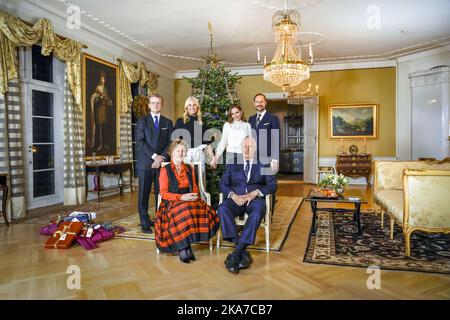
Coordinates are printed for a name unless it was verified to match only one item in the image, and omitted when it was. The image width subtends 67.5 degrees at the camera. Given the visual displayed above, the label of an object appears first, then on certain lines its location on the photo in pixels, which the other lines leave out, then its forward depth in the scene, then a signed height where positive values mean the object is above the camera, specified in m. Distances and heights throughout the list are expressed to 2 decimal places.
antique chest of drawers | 8.13 -0.33
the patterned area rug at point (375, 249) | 2.90 -0.97
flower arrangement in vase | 4.16 -0.40
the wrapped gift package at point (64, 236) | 3.39 -0.85
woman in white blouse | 3.96 +0.24
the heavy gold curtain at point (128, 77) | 7.25 +1.69
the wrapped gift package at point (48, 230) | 3.88 -0.89
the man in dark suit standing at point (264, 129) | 4.16 +0.28
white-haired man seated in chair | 2.83 -0.44
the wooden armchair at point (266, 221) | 3.20 -0.67
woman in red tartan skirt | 2.95 -0.55
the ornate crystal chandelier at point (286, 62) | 4.46 +1.23
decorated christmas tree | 4.29 +0.69
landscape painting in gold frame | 8.46 +0.77
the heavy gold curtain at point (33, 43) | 4.49 +1.62
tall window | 5.25 +0.47
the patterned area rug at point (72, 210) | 4.68 -0.91
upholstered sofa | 3.02 -0.47
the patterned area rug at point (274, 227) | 3.52 -0.95
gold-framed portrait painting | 6.28 +0.92
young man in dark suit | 4.02 +0.03
